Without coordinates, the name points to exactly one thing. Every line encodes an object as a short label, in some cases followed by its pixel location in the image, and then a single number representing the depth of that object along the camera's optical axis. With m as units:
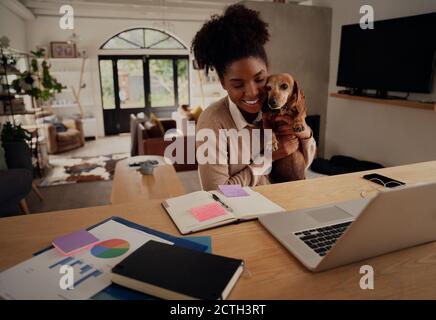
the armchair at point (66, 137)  5.85
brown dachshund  1.19
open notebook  0.87
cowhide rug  4.45
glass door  7.66
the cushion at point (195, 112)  5.40
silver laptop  0.61
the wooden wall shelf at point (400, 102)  2.75
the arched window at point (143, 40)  7.48
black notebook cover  0.56
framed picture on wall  6.96
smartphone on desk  1.20
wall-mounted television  2.84
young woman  1.25
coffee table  2.64
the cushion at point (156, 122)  4.50
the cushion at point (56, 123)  6.17
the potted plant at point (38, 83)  4.48
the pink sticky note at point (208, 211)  0.90
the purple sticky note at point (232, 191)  1.08
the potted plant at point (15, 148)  3.59
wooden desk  0.62
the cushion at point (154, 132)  4.45
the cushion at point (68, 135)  6.03
